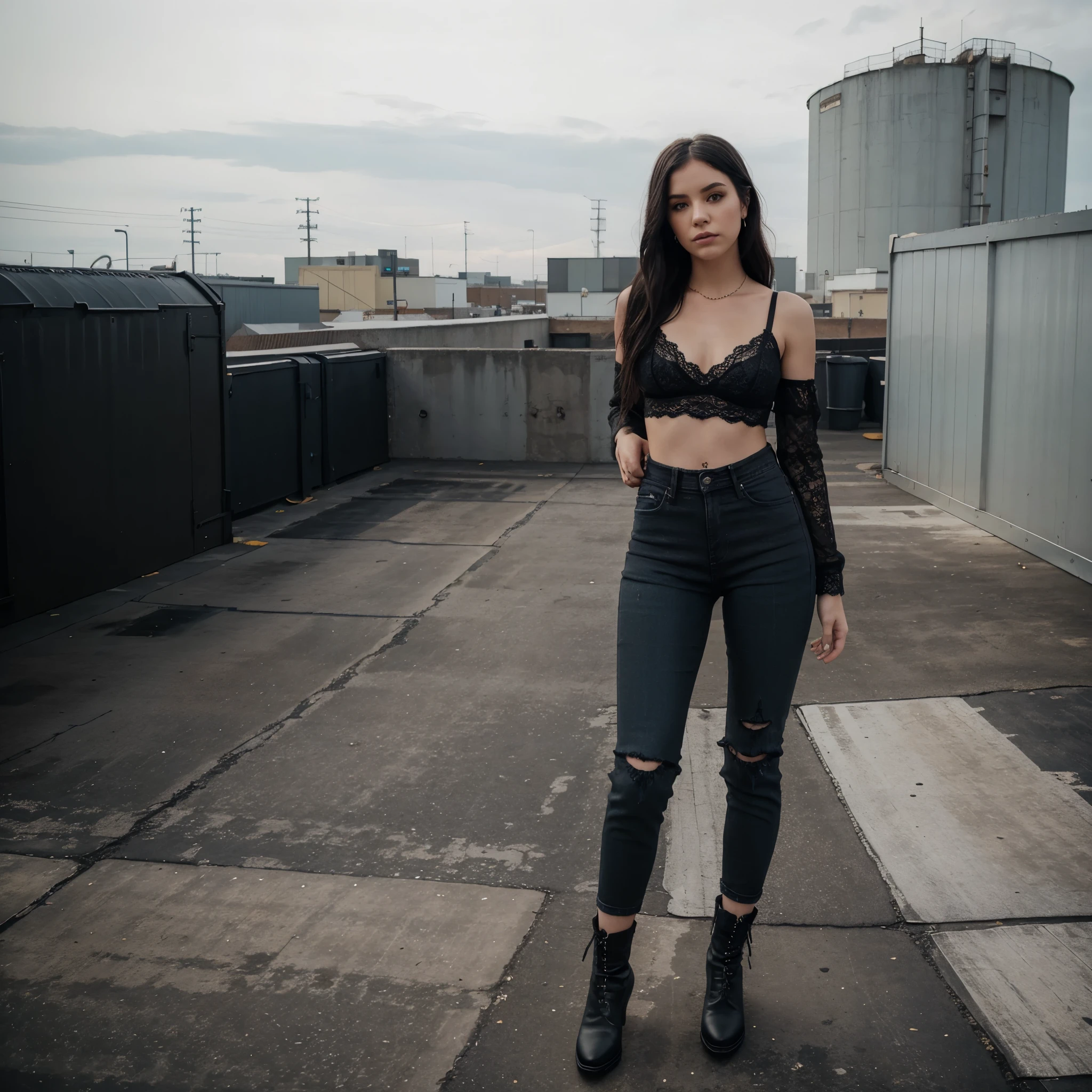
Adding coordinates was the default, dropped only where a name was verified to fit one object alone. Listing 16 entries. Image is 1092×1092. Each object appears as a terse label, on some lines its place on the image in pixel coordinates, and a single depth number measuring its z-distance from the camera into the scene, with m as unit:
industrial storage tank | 47.91
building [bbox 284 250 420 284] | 108.56
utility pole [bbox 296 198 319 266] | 97.69
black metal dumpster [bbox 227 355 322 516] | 10.42
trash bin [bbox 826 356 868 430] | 17.72
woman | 2.60
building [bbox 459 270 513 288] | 158.88
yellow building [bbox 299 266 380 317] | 91.25
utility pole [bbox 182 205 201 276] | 97.38
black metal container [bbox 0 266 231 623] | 6.91
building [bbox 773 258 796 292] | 84.25
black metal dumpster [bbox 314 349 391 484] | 12.72
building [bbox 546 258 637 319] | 70.44
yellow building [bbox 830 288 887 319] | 49.25
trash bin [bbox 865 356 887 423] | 18.14
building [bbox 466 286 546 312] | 113.88
